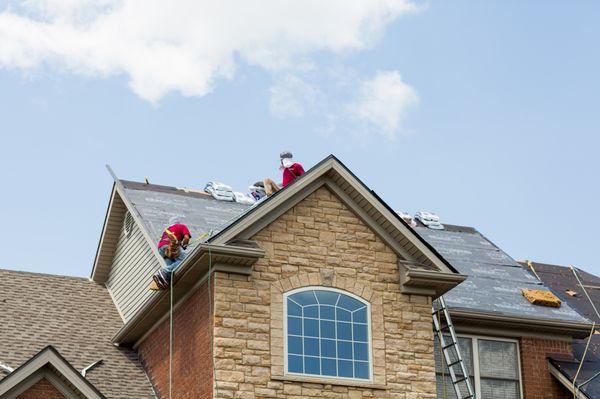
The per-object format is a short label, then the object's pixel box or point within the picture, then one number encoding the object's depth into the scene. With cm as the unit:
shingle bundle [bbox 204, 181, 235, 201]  2802
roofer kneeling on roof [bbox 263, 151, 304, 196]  2353
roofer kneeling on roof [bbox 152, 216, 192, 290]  2209
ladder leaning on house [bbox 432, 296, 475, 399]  2316
